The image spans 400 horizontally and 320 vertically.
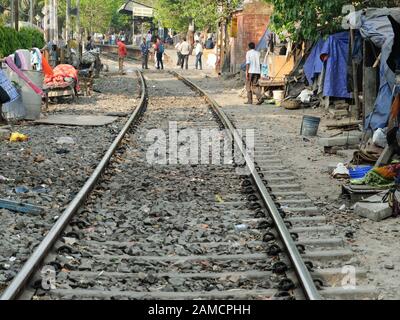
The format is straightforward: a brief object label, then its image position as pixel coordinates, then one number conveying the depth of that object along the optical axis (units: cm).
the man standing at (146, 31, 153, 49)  4314
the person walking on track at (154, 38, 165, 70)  4151
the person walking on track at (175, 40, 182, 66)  4406
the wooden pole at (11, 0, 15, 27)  2531
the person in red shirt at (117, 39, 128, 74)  3772
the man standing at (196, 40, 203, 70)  4241
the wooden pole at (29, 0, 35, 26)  3825
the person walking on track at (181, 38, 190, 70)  4291
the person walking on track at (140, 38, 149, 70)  4212
